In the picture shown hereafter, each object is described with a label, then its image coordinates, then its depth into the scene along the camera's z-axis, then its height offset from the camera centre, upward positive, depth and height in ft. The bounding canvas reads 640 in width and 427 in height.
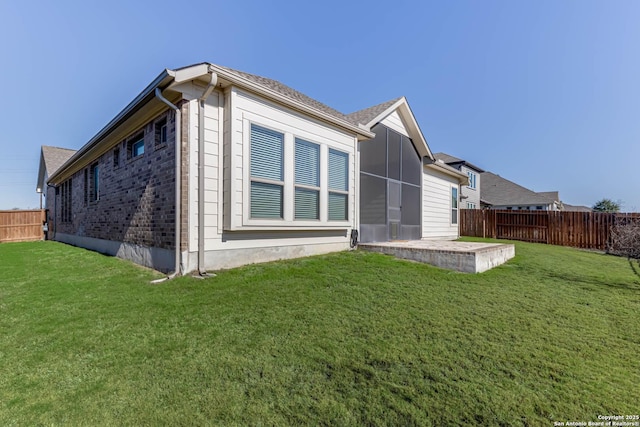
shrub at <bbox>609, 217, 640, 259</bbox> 21.02 -1.77
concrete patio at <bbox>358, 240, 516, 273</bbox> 18.75 -2.77
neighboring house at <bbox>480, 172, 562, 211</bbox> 97.81 +8.20
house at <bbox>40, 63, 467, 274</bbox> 16.69 +3.15
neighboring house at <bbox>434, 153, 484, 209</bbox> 77.28 +12.59
